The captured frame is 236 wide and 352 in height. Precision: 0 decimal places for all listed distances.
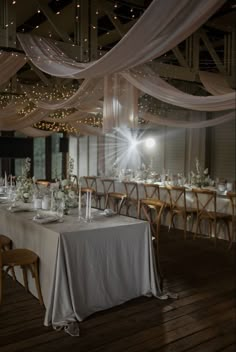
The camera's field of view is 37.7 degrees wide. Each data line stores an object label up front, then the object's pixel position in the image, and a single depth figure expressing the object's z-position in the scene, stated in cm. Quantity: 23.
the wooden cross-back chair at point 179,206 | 634
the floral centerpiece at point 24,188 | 527
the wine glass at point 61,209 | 403
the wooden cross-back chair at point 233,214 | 565
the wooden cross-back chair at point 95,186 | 832
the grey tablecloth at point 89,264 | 315
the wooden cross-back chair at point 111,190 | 809
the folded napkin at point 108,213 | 412
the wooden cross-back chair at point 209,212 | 583
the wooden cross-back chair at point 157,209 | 386
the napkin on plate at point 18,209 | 443
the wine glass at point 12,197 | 483
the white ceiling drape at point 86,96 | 455
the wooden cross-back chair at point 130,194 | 759
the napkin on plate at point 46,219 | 368
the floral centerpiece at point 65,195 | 436
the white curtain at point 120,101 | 433
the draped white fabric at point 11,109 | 648
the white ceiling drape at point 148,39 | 221
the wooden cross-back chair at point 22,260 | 339
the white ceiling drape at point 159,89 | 381
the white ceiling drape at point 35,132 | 946
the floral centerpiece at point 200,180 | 695
